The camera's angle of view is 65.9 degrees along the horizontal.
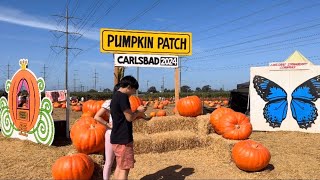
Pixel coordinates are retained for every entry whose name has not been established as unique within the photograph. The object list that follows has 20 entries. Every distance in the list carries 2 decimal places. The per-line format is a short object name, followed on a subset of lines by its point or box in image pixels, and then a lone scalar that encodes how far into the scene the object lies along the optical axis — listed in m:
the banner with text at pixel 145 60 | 7.09
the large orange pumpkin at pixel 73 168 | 4.08
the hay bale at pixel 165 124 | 6.17
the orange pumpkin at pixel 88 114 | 6.90
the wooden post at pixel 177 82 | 7.63
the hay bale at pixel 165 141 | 5.62
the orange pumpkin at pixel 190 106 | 6.53
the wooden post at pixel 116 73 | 6.94
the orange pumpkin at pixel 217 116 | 6.07
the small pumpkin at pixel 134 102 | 6.22
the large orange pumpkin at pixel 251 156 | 4.72
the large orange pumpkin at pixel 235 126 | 5.71
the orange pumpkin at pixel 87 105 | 7.37
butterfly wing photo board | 8.44
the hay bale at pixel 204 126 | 6.21
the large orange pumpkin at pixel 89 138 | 4.83
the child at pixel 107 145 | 3.80
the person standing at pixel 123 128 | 3.40
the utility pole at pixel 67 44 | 32.74
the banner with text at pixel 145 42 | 7.07
